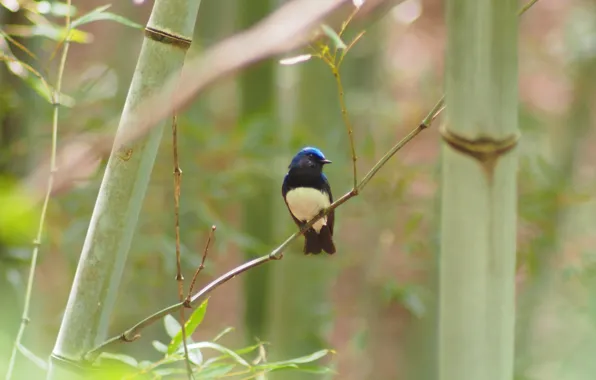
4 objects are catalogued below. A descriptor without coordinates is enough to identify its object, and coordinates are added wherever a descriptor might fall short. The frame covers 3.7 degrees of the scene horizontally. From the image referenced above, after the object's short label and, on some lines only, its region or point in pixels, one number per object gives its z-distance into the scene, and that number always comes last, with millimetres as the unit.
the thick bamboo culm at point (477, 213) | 12383
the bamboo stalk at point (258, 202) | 20560
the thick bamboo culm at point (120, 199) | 12481
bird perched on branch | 13065
